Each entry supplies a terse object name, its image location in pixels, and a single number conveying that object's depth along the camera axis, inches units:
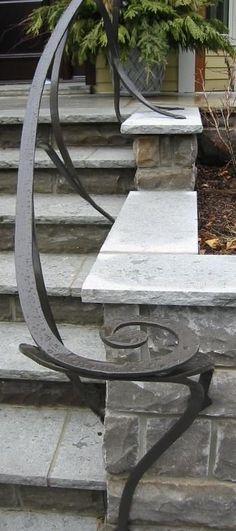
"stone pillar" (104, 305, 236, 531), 50.9
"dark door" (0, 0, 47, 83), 187.8
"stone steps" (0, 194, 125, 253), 88.4
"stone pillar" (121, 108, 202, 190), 88.4
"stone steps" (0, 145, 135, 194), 97.4
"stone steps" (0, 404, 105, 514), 62.2
